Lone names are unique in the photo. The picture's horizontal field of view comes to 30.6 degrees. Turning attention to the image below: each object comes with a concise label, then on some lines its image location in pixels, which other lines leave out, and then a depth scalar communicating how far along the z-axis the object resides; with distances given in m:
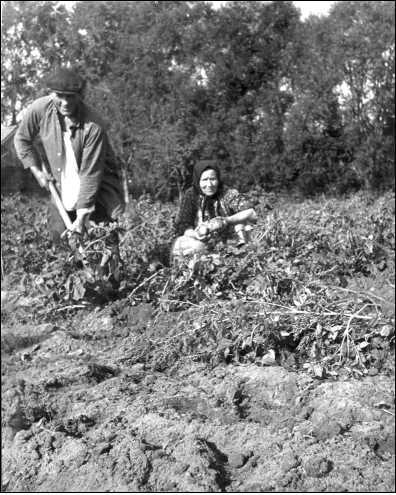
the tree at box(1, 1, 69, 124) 24.09
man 4.67
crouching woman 5.03
